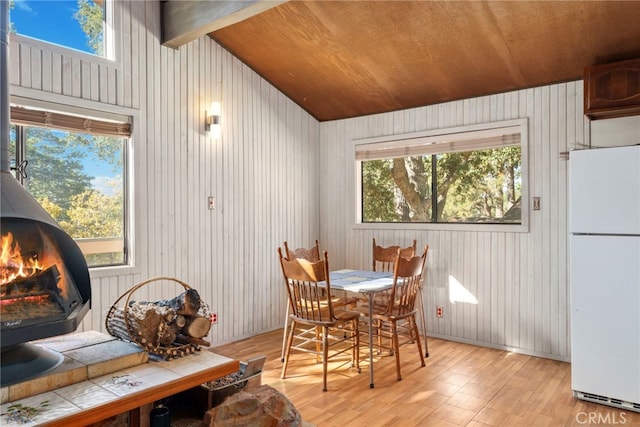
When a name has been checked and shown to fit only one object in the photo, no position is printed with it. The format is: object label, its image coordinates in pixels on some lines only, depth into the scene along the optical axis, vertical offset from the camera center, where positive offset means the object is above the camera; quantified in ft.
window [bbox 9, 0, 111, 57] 9.77 +4.60
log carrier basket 6.75 -1.86
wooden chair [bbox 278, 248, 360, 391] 10.34 -2.47
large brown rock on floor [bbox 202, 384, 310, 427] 6.28 -3.00
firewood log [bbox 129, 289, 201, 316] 6.97 -1.52
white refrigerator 9.08 -1.43
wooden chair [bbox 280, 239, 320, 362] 14.11 -1.46
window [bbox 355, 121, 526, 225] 13.43 +1.19
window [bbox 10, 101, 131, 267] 10.09 +1.01
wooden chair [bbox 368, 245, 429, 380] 10.86 -2.35
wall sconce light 13.53 +2.90
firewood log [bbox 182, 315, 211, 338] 7.13 -1.94
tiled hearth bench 5.21 -2.41
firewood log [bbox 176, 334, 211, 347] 7.33 -2.24
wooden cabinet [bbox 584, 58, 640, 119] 10.11 +2.92
